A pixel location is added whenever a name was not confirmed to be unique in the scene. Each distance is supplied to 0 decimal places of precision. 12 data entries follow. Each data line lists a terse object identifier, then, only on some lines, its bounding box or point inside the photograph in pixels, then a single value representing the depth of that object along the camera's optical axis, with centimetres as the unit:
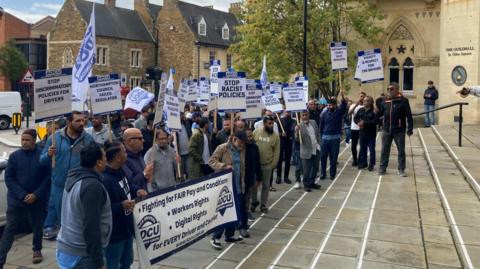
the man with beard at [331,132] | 1204
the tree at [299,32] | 2388
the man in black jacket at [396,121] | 1183
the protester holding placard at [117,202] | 491
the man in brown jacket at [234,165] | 745
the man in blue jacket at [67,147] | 746
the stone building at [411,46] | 2527
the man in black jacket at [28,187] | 676
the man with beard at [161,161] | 730
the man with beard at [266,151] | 928
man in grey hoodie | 433
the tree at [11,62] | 4675
